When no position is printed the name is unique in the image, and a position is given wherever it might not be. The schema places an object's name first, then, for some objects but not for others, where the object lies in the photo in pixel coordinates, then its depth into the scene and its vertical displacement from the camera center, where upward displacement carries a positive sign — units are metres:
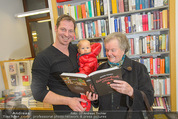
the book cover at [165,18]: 2.18 +0.30
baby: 1.33 -0.18
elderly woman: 1.10 -0.35
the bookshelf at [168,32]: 2.15 +0.07
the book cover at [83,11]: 2.44 +0.56
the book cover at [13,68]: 2.90 -0.51
